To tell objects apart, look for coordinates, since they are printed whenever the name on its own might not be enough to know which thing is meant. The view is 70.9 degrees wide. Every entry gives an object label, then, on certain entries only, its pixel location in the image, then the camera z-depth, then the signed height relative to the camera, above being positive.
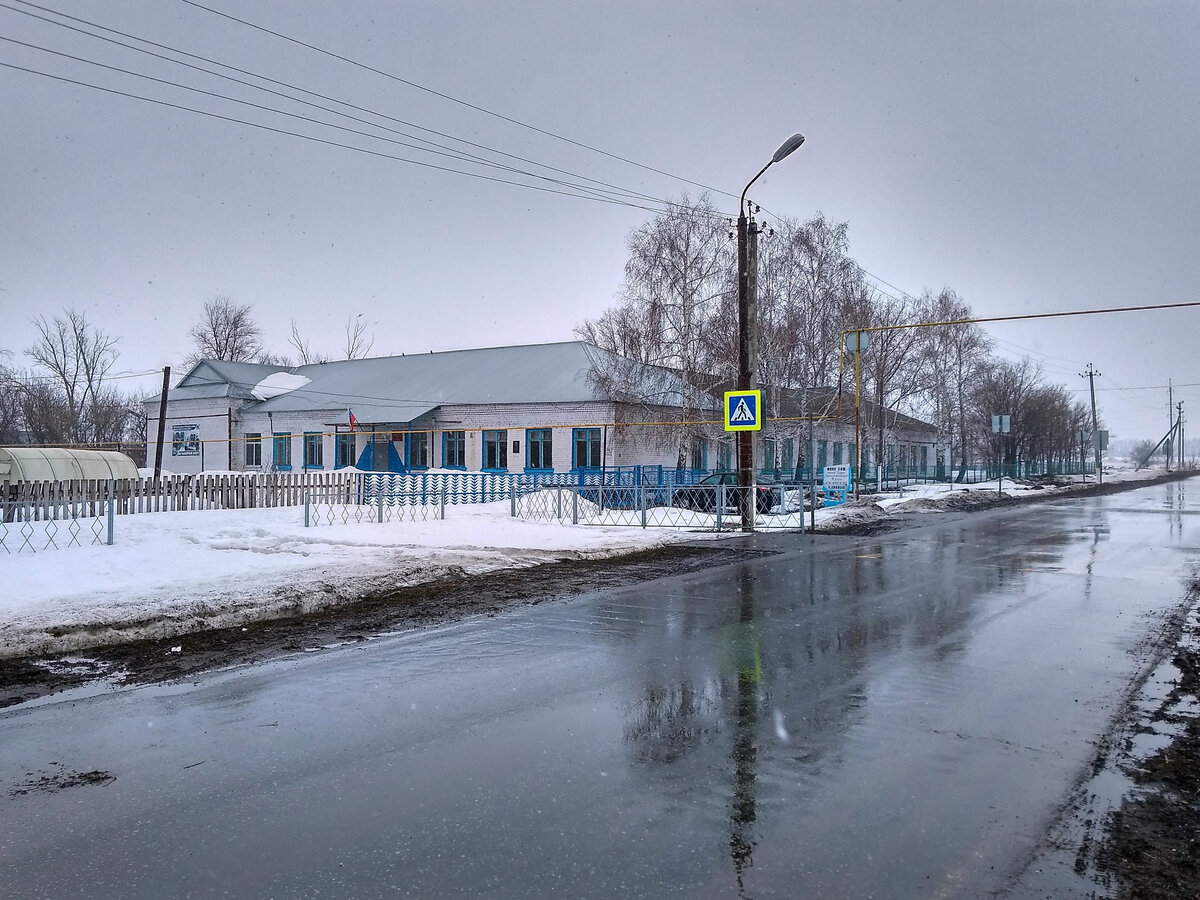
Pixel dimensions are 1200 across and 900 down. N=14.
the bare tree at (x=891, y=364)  43.41 +5.64
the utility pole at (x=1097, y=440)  48.97 +1.59
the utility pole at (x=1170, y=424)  103.85 +5.74
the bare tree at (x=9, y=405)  60.00 +5.62
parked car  24.84 -0.77
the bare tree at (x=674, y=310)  33.81 +6.58
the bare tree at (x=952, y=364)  49.97 +6.67
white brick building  36.91 +2.89
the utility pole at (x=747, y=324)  20.33 +3.58
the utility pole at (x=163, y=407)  41.69 +3.74
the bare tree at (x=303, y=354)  80.56 +11.91
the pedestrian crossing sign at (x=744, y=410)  19.36 +1.43
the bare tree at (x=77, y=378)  63.34 +7.85
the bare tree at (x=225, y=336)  76.88 +13.19
